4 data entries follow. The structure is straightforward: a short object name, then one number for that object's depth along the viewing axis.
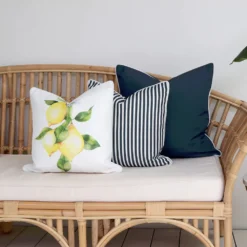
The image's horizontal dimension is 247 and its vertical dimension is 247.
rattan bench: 1.90
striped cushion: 2.17
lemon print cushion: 2.06
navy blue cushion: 2.29
